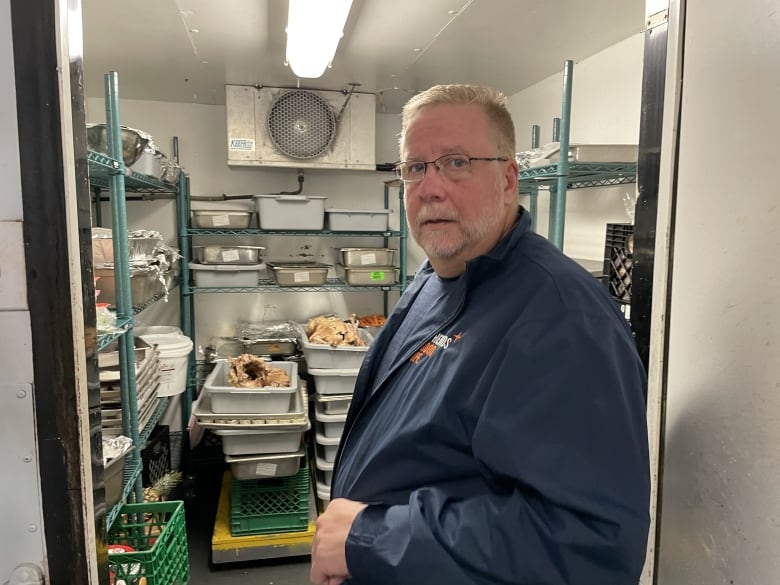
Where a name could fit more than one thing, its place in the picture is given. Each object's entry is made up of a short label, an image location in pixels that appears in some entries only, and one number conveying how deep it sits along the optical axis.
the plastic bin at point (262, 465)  2.40
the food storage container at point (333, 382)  2.69
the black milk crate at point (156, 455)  2.41
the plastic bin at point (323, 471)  2.70
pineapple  2.33
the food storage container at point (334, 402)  2.70
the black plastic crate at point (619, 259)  1.87
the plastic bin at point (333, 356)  2.67
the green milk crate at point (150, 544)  1.60
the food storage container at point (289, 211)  2.93
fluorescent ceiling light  1.54
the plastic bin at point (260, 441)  2.38
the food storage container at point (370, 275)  3.11
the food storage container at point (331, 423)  2.68
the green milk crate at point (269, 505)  2.50
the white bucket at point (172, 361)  2.47
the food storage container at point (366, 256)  3.10
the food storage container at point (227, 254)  2.97
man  0.65
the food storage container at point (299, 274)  3.03
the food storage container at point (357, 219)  3.04
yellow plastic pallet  2.45
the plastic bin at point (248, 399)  2.33
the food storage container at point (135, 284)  1.87
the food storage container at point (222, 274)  2.96
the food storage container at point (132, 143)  2.04
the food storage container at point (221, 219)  2.96
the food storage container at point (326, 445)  2.68
